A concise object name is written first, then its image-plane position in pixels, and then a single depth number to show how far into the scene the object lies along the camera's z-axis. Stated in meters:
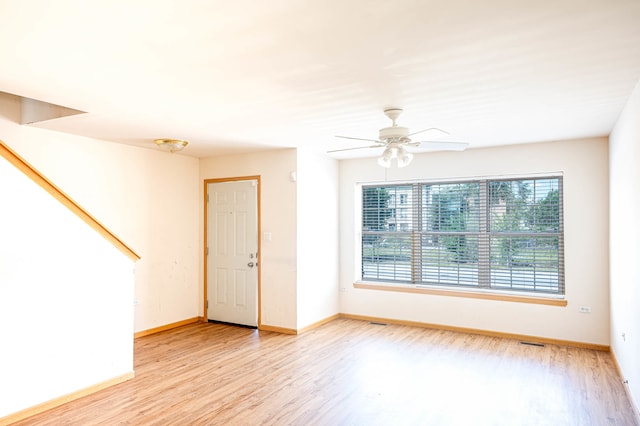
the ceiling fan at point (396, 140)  3.44
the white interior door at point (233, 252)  5.77
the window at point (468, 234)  5.18
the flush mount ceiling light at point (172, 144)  4.89
